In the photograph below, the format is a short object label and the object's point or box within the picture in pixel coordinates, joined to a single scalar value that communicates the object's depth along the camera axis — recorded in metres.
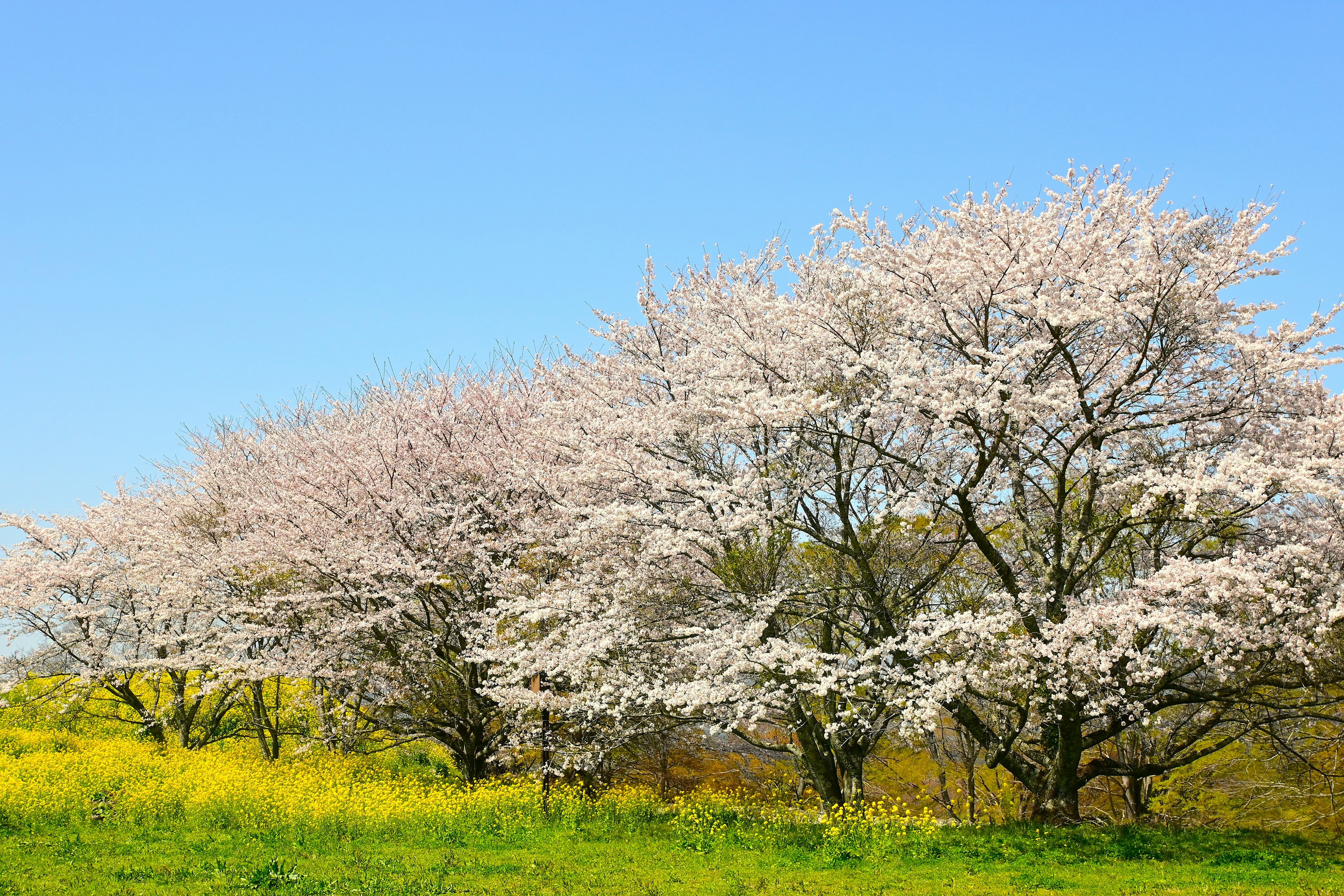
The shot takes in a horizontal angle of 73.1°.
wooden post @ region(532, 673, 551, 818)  15.72
